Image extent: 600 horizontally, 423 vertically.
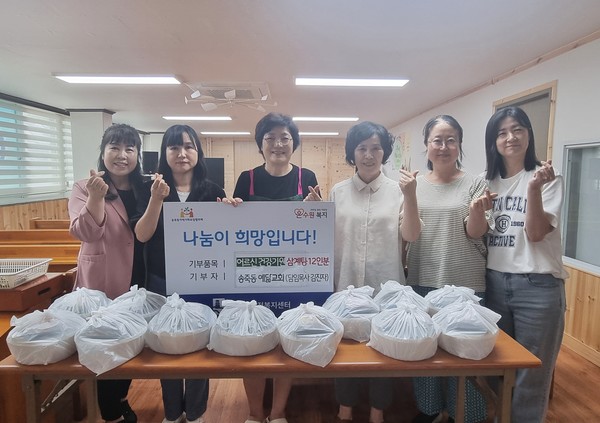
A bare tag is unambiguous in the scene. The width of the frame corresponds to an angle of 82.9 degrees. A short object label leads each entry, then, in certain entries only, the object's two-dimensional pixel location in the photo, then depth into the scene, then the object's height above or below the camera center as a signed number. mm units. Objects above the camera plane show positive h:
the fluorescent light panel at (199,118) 6699 +1407
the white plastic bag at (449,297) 1306 -415
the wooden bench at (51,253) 2580 -515
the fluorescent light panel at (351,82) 3832 +1238
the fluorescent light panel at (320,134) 9219 +1539
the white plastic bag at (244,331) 1117 -475
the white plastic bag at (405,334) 1093 -472
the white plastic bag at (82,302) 1280 -446
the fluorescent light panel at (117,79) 3758 +1228
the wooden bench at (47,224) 3508 -394
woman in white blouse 1593 -140
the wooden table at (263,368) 1074 -572
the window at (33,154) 4867 +526
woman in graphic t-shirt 1488 -288
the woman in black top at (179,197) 1622 -48
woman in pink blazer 1522 -179
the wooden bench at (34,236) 2963 -438
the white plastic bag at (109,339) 1048 -482
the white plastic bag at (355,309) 1219 -448
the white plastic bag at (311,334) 1083 -476
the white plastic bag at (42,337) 1064 -482
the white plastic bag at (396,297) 1285 -416
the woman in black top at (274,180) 1689 +44
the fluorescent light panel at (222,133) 9359 +1529
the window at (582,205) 2746 -110
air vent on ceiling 3979 +1213
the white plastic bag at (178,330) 1118 -473
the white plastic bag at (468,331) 1110 -468
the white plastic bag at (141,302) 1231 -431
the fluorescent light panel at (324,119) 6613 +1390
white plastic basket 1703 -453
